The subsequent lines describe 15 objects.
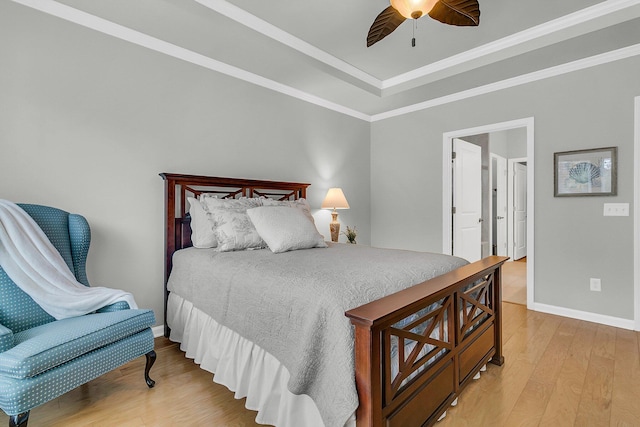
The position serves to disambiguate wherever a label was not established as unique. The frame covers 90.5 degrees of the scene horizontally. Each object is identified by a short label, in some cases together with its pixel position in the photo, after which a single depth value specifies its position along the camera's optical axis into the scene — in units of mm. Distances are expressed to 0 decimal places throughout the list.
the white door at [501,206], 5965
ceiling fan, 1783
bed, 1191
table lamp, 3828
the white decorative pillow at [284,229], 2342
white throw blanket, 1705
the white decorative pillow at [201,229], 2504
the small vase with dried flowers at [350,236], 4070
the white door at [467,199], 4074
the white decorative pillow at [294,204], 2848
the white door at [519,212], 6422
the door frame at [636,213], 2758
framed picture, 2891
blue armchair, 1335
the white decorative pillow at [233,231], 2367
